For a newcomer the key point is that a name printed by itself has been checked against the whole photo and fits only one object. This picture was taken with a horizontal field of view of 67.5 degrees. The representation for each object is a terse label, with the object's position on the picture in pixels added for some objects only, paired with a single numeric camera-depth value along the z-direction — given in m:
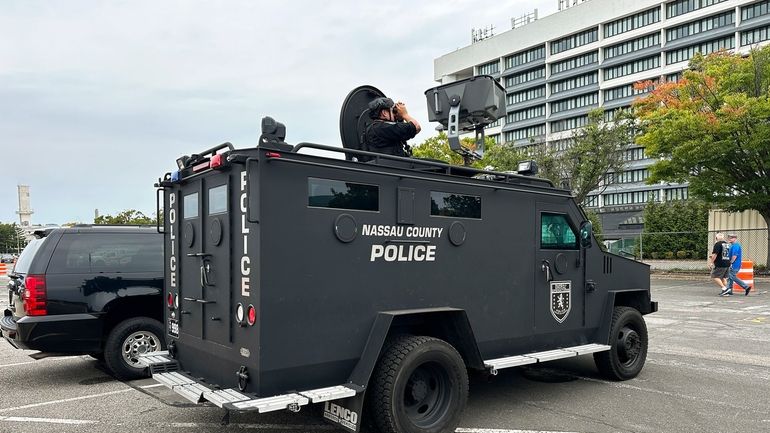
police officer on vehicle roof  5.63
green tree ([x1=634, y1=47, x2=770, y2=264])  18.92
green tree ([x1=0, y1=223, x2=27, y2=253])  103.50
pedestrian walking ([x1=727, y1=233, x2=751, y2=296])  15.82
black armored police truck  4.11
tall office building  60.41
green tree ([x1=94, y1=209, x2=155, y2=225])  63.62
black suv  6.43
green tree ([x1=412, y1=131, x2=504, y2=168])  31.72
